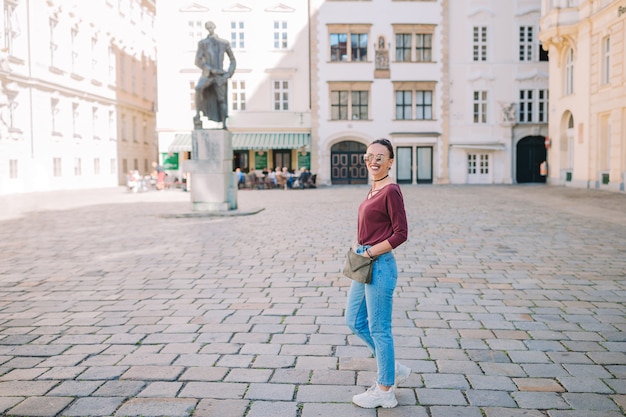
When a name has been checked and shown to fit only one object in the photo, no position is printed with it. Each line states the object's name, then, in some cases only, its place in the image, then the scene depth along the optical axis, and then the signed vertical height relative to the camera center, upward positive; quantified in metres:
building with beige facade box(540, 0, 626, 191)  27.38 +3.76
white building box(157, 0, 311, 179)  40.62 +6.34
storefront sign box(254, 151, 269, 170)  41.03 +0.83
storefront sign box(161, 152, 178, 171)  40.84 +0.88
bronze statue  17.42 +2.56
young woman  3.70 -0.45
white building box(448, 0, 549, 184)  40.56 +4.95
